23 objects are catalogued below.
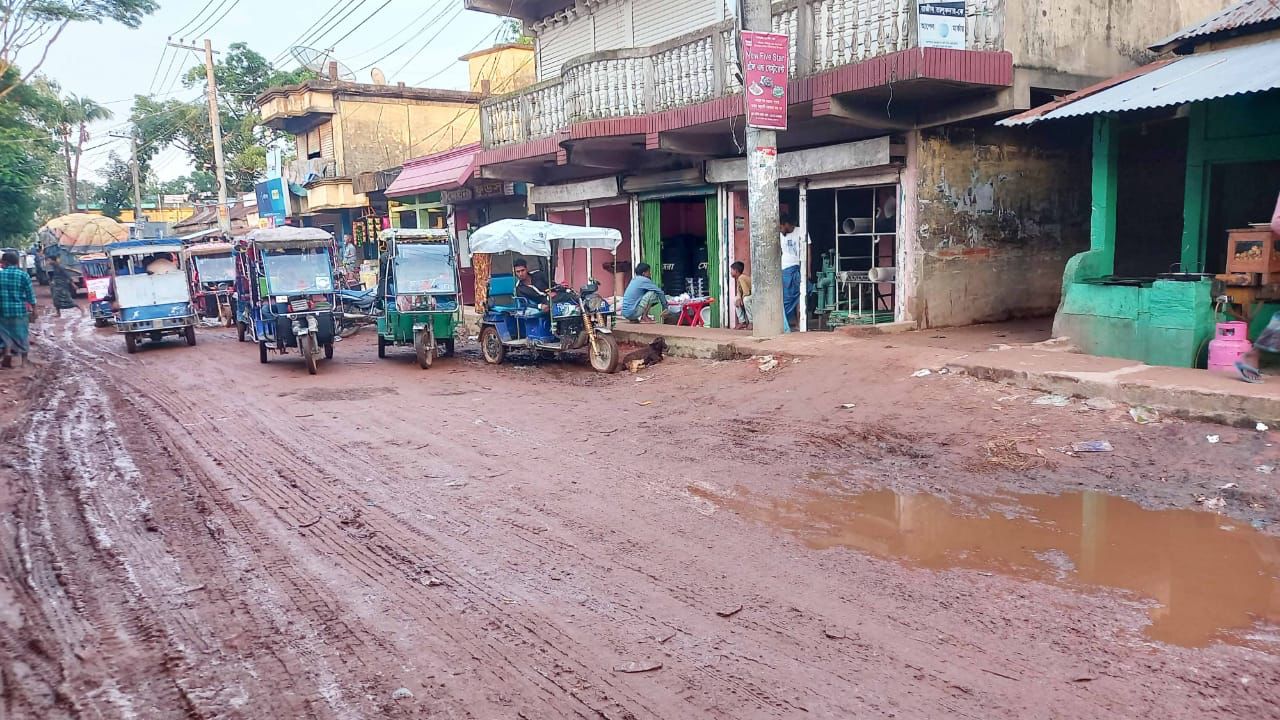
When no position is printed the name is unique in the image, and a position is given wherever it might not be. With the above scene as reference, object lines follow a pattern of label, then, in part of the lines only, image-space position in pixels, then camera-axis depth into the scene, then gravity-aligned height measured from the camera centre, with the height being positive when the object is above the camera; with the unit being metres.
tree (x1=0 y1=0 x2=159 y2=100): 16.98 +5.78
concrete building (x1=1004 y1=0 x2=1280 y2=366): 8.41 +0.64
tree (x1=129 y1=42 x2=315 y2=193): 39.81 +7.59
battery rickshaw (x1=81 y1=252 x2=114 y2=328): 24.12 -0.44
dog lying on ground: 12.60 -1.53
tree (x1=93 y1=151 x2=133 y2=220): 56.22 +5.52
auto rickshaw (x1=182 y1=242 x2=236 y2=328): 22.98 -0.24
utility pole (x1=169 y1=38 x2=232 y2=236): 28.73 +4.18
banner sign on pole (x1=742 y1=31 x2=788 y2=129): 10.85 +2.18
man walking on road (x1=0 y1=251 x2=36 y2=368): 13.32 -0.52
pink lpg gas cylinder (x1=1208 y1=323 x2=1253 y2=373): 7.80 -1.02
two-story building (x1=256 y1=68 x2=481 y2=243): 30.56 +4.99
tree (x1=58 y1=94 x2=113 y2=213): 47.88 +8.39
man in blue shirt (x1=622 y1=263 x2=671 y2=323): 14.96 -0.74
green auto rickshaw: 13.90 -0.47
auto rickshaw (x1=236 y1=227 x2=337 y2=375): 13.57 -0.39
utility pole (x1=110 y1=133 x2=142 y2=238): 47.01 +5.79
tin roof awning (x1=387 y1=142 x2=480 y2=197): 19.91 +2.22
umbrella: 34.94 +1.68
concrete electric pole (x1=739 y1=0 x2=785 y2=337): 11.20 +0.45
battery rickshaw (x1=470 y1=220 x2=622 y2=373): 12.73 -0.82
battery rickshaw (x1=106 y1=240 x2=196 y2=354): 17.42 -0.47
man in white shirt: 13.61 -0.24
